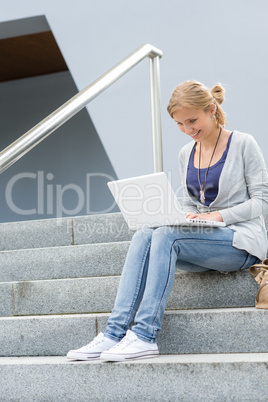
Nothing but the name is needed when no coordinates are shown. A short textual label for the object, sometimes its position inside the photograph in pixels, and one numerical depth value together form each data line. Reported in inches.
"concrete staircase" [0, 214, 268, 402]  239.9
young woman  246.8
